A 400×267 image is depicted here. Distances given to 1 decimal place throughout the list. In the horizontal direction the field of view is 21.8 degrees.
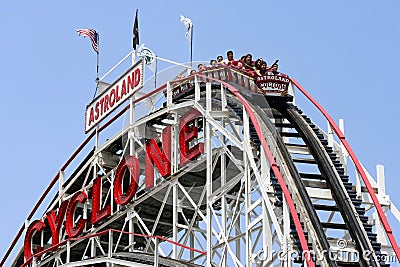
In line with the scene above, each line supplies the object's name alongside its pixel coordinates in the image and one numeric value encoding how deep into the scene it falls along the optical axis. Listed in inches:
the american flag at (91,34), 1478.8
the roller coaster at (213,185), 909.2
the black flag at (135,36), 1351.1
